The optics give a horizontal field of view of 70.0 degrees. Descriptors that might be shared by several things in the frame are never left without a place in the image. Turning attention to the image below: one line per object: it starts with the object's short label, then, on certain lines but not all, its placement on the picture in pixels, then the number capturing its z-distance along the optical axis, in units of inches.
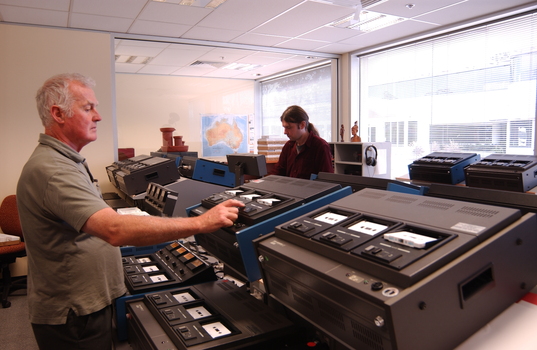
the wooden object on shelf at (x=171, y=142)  208.1
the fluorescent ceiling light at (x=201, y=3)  145.6
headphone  200.7
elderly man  45.4
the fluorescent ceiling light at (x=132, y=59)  210.1
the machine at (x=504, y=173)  107.0
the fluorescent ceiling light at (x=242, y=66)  242.2
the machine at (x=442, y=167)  136.9
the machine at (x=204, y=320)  39.3
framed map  249.8
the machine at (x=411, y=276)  28.7
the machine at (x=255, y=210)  48.5
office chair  131.5
